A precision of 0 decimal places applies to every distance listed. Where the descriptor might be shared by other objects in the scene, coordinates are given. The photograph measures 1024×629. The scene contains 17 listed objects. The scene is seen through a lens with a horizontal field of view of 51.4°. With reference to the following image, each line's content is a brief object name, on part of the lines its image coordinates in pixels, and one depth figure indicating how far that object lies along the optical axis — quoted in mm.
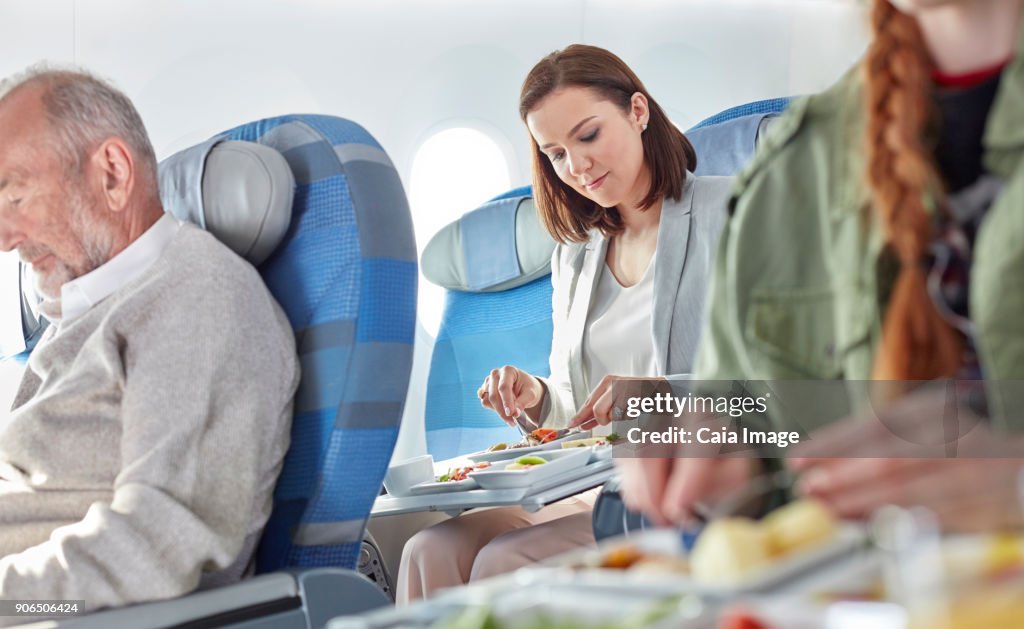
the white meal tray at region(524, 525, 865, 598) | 506
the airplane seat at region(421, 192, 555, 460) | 2686
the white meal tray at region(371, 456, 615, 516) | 1569
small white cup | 1742
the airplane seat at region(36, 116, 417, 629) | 1369
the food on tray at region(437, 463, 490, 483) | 1737
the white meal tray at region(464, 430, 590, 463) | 1834
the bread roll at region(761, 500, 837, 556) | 530
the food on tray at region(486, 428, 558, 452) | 1951
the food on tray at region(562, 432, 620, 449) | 1781
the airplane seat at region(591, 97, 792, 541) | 2125
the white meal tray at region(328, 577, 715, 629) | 496
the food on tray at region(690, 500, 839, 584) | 518
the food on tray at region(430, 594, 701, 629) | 497
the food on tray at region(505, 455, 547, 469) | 1678
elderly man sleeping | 1208
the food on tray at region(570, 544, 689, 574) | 551
